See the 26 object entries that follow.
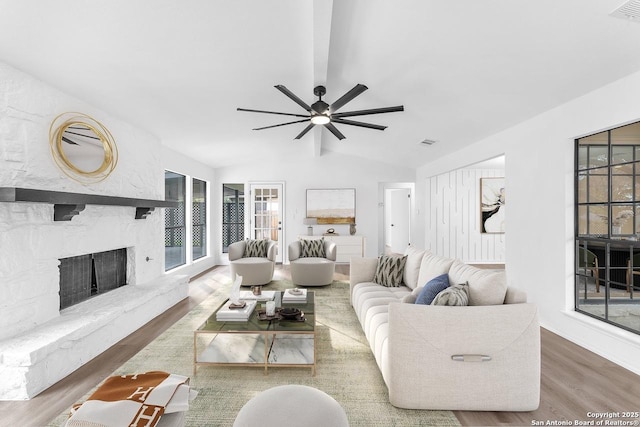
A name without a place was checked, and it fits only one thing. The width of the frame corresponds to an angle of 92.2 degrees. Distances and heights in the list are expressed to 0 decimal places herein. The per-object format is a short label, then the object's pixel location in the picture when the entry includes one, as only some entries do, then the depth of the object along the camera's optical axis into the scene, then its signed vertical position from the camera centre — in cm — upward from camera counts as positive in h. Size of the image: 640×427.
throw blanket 125 -83
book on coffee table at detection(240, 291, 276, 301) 330 -91
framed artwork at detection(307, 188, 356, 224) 757 +22
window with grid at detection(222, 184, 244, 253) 758 +0
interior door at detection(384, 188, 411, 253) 853 -7
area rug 189 -124
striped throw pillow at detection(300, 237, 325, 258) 544 -62
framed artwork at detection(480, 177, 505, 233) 738 +29
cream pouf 130 -86
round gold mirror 278 +64
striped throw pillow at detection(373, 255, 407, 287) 360 -68
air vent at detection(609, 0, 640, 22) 179 +124
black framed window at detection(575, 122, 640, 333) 280 +9
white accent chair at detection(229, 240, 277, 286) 500 -87
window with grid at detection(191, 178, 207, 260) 635 -11
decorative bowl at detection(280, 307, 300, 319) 264 -86
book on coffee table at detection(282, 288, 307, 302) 323 -87
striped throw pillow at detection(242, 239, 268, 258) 547 -64
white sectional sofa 188 -87
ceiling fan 261 +100
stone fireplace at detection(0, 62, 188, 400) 222 -36
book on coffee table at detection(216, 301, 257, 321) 264 -87
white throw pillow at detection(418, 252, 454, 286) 283 -50
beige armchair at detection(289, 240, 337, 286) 497 -94
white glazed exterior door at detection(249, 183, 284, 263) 752 +2
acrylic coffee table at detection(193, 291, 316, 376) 241 -117
